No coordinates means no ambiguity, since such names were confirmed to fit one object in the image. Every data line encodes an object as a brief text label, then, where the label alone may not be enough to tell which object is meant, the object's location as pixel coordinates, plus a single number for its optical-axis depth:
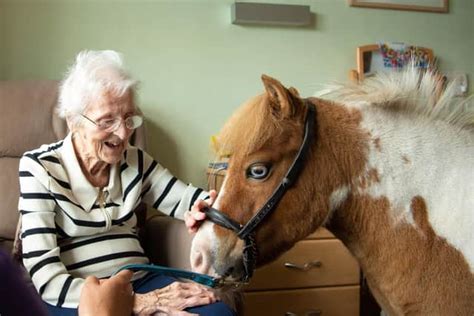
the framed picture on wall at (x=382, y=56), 2.46
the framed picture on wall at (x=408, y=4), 2.47
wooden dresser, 1.77
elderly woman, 1.17
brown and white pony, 0.86
